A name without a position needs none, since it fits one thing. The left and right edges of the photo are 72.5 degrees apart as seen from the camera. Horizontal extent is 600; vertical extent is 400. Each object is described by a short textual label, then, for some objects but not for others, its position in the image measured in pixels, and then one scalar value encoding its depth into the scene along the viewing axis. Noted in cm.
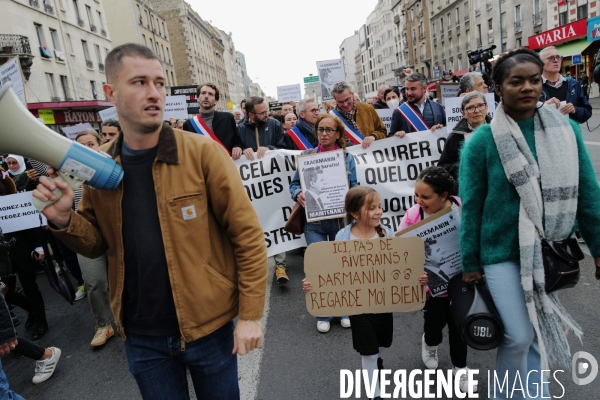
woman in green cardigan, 198
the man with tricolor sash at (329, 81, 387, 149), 508
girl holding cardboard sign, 263
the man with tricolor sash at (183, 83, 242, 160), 541
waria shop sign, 2673
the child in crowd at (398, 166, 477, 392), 278
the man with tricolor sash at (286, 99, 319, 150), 573
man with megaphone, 160
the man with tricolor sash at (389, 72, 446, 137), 528
